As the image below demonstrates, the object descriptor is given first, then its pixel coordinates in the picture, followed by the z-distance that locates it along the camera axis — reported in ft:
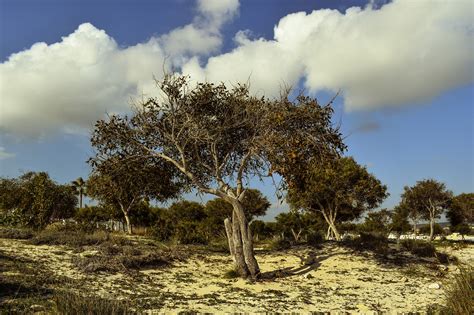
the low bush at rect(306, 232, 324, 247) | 79.03
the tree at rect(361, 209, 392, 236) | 202.80
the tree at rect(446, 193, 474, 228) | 161.84
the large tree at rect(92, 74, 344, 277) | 51.87
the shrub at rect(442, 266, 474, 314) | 24.09
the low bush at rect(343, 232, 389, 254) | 73.57
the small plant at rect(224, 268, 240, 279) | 52.44
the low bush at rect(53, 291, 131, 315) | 21.98
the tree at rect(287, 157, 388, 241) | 106.01
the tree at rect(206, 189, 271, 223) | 168.84
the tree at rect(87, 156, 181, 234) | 61.13
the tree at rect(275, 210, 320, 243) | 182.80
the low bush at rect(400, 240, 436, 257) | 72.08
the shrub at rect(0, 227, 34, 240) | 64.34
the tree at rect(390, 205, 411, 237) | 182.05
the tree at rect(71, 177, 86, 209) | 266.16
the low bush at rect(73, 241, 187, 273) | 48.65
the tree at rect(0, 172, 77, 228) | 84.07
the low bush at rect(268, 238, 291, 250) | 77.71
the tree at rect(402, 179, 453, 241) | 161.07
